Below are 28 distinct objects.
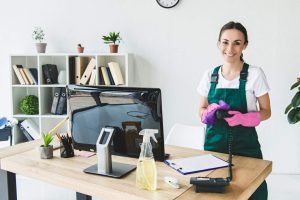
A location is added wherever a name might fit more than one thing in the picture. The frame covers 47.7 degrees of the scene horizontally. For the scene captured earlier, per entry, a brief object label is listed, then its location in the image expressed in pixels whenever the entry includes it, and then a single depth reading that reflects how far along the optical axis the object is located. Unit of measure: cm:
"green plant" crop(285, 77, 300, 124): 321
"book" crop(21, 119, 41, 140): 398
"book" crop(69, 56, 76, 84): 387
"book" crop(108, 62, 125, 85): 376
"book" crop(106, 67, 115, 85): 378
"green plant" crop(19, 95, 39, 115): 392
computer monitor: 154
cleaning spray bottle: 140
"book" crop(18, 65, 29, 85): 390
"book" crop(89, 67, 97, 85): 378
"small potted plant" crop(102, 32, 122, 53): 374
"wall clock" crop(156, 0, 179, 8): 373
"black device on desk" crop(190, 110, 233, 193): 138
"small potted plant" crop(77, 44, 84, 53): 382
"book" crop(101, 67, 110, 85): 377
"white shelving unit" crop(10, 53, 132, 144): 382
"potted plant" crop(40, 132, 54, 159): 187
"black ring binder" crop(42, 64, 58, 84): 390
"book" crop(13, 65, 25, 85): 390
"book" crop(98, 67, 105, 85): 380
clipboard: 165
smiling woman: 199
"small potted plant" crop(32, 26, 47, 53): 387
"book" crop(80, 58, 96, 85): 381
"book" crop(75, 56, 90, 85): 383
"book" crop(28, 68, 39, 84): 395
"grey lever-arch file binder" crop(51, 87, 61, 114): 393
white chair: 249
